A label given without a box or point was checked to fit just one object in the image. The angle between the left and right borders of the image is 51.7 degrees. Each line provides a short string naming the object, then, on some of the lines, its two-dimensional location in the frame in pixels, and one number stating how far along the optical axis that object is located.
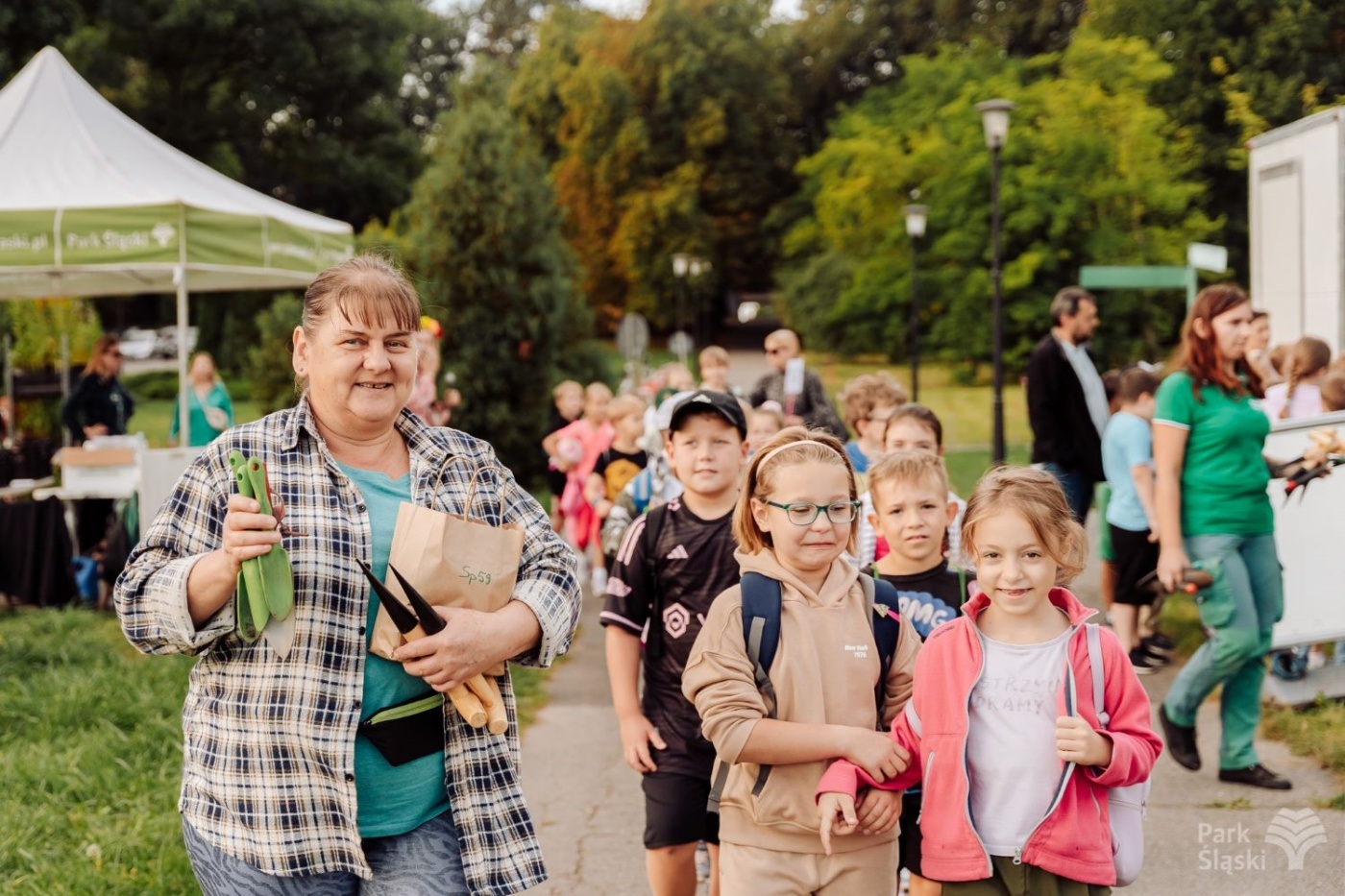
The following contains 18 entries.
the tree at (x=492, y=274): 20.27
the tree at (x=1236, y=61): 18.92
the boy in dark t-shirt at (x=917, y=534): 4.01
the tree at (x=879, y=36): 53.84
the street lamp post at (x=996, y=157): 16.67
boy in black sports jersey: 3.97
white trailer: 12.41
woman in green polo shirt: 5.69
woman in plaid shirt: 2.57
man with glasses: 10.40
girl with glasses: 3.04
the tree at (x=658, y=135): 56.00
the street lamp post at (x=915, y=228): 29.23
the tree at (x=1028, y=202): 36.16
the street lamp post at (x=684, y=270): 40.40
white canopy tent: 9.89
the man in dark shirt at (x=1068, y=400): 8.84
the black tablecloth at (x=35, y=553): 10.50
